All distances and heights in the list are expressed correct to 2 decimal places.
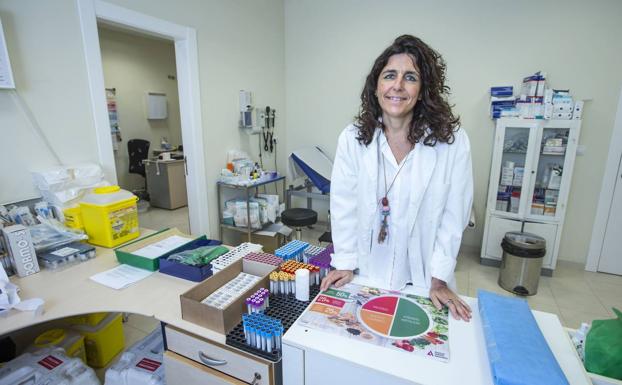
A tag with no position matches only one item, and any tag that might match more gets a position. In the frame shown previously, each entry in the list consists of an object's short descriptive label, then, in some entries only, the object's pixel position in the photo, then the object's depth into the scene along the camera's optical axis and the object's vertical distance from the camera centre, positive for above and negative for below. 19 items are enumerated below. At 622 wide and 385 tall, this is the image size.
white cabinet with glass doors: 2.77 -0.45
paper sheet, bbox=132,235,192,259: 1.56 -0.61
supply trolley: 2.87 -0.70
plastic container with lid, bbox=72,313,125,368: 1.92 -1.30
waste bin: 2.60 -1.11
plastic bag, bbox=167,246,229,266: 1.42 -0.58
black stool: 2.88 -0.80
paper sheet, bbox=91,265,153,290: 1.39 -0.67
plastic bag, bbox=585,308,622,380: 0.78 -0.55
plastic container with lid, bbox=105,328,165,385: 1.42 -1.10
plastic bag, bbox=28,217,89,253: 1.57 -0.54
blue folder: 0.69 -0.52
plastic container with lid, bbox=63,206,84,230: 1.75 -0.49
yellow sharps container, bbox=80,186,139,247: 1.73 -0.48
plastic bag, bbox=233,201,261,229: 2.93 -0.78
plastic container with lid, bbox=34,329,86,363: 1.78 -1.21
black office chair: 4.89 -0.37
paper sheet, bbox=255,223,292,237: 3.03 -0.97
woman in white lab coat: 1.12 -0.19
